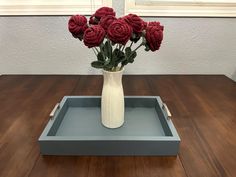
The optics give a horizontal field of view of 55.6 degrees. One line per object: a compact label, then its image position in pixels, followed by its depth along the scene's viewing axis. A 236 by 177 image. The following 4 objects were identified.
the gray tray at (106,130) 0.68
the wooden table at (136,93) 0.63
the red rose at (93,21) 0.76
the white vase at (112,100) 0.75
